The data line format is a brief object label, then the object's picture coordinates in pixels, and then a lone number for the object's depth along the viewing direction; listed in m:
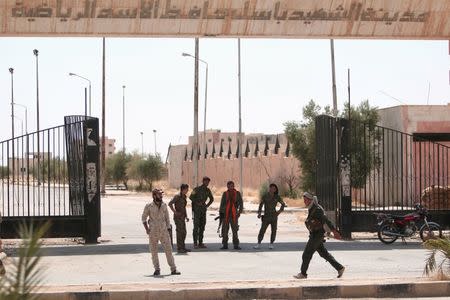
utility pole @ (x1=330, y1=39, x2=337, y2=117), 40.09
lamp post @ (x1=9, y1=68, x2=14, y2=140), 97.93
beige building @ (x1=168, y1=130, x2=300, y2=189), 60.66
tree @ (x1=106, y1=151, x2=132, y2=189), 96.38
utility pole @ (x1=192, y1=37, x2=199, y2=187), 46.03
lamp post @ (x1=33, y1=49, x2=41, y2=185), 83.82
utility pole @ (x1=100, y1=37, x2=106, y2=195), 63.60
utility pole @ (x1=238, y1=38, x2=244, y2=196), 46.08
